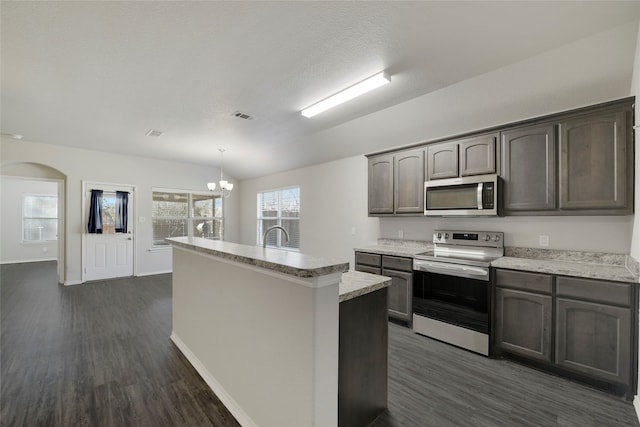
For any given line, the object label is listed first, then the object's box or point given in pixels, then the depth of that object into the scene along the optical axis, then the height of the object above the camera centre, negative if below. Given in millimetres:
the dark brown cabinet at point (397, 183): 3531 +448
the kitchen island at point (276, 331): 1277 -697
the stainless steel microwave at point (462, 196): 2848 +211
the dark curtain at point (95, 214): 5586 -4
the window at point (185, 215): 6633 -28
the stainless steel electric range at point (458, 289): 2686 -821
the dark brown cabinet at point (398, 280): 3309 -832
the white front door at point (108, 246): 5637 -703
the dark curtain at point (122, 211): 5941 +65
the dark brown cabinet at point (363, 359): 1562 -916
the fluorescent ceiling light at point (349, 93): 2617 +1338
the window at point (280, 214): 6094 +2
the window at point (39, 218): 7984 -130
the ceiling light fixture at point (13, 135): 4470 +1332
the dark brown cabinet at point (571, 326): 1999 -937
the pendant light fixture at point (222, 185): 4879 +568
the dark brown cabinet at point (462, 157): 2926 +675
